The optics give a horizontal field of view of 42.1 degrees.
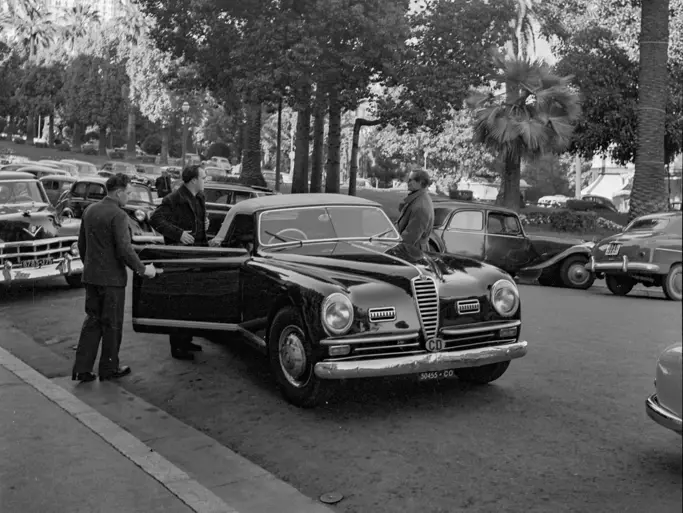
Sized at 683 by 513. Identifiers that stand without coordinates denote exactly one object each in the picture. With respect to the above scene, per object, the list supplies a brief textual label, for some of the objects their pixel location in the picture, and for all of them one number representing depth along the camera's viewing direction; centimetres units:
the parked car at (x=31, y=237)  1242
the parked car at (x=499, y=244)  1650
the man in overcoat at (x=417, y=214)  1022
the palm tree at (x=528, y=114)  2802
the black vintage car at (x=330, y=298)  643
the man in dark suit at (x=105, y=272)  765
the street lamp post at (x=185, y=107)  4463
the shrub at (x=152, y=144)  10169
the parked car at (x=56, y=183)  2547
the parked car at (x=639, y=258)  1409
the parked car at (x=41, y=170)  2752
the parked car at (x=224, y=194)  1988
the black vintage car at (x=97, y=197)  2014
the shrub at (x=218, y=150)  9406
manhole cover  498
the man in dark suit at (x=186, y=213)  905
